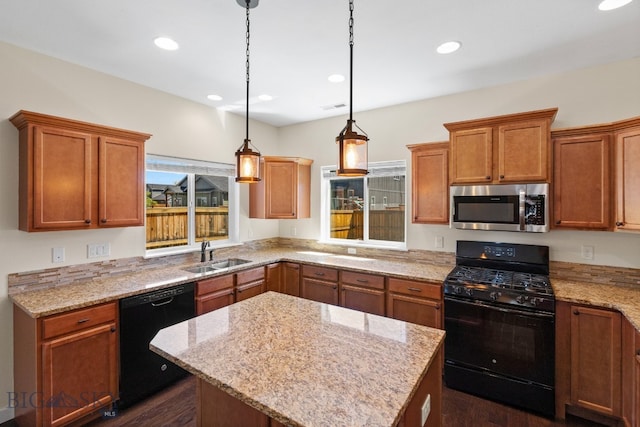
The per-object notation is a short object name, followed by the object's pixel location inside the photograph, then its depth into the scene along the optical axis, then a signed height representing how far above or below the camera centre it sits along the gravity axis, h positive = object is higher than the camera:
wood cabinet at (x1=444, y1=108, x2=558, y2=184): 2.55 +0.57
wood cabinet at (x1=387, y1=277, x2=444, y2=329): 2.77 -0.83
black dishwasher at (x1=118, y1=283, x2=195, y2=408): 2.36 -1.01
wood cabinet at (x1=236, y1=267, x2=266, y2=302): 3.26 -0.78
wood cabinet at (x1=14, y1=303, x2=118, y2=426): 1.99 -1.07
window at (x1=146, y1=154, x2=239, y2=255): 3.36 +0.09
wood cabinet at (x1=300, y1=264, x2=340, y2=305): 3.41 -0.81
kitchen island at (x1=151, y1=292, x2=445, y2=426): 1.04 -0.64
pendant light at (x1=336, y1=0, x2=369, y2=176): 1.55 +0.31
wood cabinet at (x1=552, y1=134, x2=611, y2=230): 2.41 +0.26
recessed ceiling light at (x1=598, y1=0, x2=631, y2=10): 1.81 +1.25
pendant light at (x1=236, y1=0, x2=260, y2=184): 2.07 +0.33
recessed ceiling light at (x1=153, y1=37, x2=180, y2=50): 2.25 +1.26
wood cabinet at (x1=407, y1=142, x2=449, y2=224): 3.10 +0.31
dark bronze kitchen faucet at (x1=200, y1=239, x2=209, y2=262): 3.52 -0.43
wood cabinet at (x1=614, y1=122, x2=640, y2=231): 2.20 +0.28
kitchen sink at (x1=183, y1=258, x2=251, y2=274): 3.15 -0.60
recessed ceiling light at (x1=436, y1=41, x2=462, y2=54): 2.31 +1.27
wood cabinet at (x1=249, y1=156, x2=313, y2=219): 4.05 +0.30
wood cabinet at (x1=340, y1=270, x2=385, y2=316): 3.10 -0.82
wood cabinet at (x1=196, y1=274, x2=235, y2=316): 2.88 -0.79
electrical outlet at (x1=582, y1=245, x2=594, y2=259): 2.69 -0.33
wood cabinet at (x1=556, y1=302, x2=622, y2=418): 2.11 -1.04
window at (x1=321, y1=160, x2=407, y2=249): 3.79 +0.08
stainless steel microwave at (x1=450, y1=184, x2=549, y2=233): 2.60 +0.06
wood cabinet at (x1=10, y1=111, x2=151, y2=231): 2.21 +0.29
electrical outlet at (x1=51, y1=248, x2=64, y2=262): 2.52 -0.36
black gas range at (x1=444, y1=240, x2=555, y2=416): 2.30 -0.96
